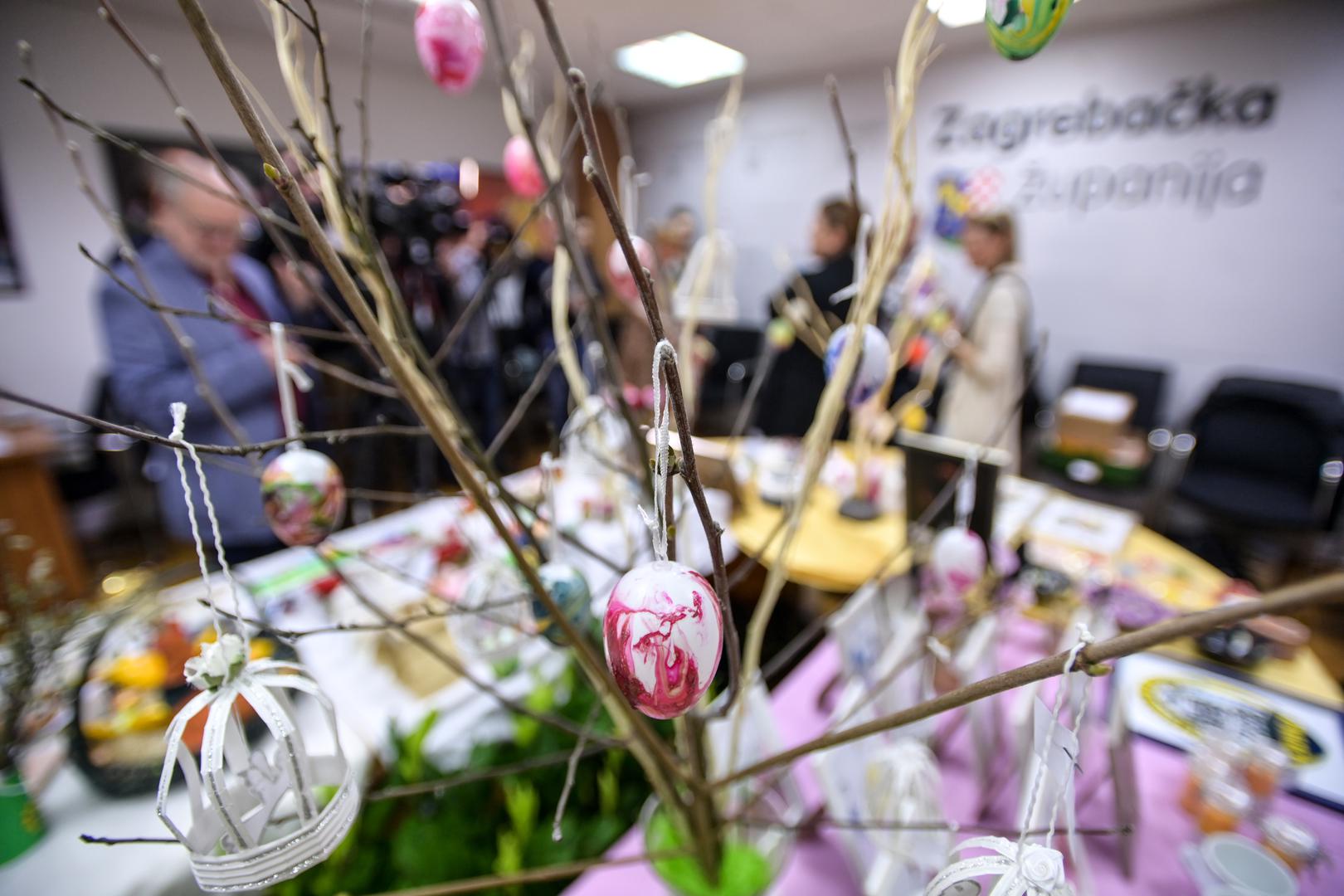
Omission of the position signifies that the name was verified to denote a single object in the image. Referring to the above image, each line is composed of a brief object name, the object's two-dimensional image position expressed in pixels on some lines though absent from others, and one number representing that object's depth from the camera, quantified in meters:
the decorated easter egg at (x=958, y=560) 0.72
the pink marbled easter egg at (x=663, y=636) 0.28
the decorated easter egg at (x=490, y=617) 0.58
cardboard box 2.87
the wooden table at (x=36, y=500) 2.27
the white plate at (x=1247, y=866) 0.65
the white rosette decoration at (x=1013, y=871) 0.28
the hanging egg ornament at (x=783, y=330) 1.87
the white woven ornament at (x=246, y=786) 0.32
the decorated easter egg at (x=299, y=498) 0.47
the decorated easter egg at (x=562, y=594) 0.49
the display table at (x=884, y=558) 1.02
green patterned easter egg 0.36
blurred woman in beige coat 2.00
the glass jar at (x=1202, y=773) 0.74
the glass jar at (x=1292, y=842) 0.68
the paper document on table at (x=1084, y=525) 1.46
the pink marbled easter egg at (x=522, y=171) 0.93
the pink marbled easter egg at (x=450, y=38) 0.59
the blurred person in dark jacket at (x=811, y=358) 2.29
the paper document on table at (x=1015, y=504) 1.46
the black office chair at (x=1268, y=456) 2.39
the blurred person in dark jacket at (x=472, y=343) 3.41
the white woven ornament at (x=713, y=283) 0.58
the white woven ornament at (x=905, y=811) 0.59
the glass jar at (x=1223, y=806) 0.71
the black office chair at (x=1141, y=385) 3.19
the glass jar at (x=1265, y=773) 0.73
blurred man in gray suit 1.44
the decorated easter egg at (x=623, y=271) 0.59
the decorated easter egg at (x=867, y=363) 0.53
